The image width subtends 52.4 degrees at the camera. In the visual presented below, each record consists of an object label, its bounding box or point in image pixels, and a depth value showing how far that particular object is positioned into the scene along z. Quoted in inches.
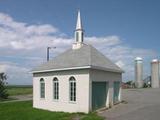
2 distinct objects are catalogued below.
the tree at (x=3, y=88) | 857.5
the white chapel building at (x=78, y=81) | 461.4
